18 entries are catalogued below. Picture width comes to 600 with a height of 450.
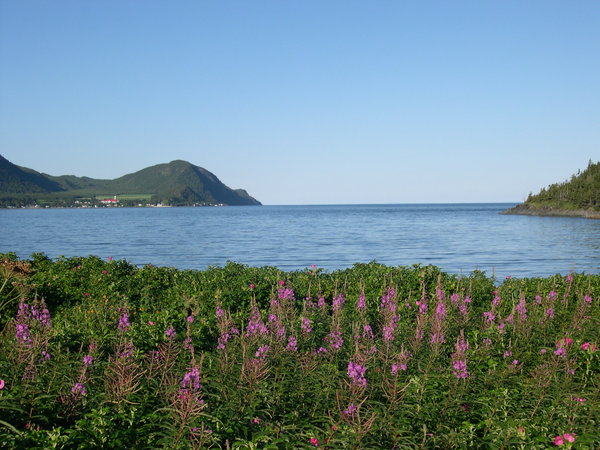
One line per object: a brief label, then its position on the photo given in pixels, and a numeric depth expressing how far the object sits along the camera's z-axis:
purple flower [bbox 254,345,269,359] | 5.02
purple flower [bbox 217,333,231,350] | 5.59
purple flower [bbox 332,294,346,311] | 7.76
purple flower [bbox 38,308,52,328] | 6.33
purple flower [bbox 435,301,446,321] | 7.03
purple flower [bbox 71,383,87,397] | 4.16
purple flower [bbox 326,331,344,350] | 5.88
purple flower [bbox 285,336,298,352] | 5.82
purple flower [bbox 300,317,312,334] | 6.71
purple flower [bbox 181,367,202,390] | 3.96
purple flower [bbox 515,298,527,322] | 7.47
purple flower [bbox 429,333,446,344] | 5.60
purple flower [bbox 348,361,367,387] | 4.25
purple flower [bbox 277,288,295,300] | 8.05
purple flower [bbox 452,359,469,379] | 4.78
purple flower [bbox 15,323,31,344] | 4.92
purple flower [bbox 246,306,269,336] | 5.85
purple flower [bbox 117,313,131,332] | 5.99
